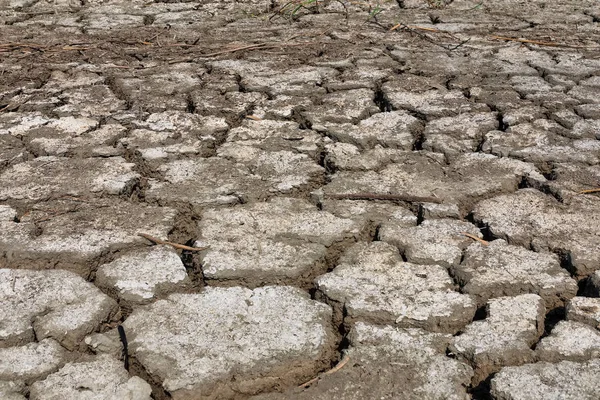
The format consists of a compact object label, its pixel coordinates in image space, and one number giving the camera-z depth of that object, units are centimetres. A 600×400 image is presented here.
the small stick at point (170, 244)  207
